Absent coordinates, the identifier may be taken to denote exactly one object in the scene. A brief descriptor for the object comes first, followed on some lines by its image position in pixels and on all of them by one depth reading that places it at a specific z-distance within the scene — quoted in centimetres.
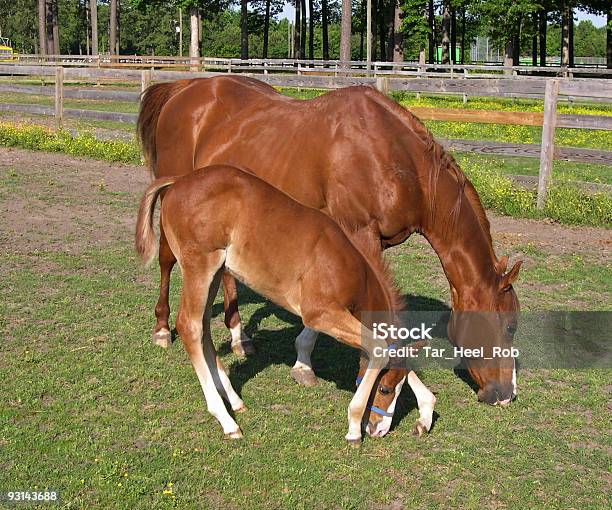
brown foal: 415
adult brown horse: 473
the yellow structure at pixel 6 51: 4066
